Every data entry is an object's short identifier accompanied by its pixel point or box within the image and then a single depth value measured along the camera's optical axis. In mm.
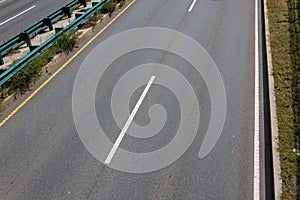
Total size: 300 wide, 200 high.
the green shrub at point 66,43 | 13649
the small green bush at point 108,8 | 18406
